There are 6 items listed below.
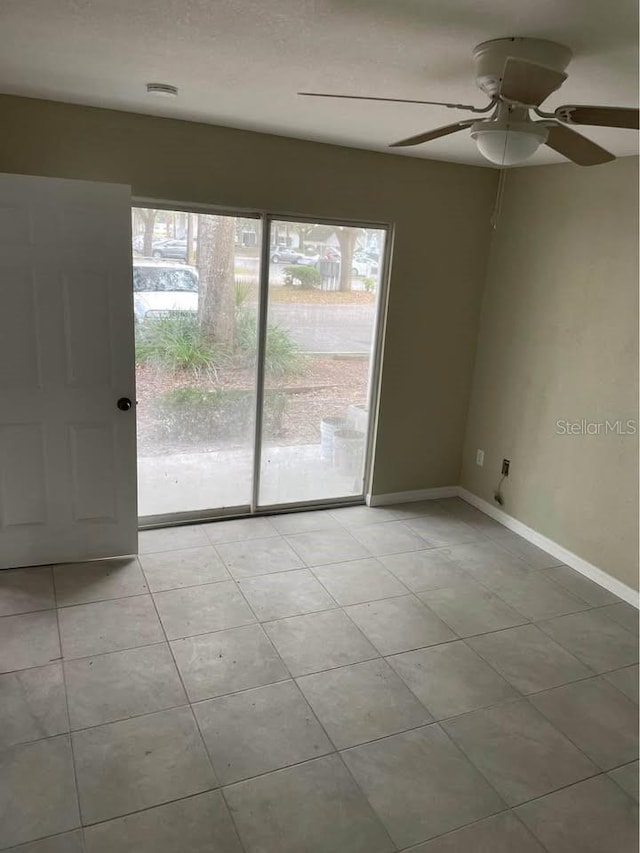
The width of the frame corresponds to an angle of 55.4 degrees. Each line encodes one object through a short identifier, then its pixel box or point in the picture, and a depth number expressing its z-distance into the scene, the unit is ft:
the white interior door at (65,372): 9.59
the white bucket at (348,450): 14.15
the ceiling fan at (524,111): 5.94
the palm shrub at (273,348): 12.41
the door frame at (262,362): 11.68
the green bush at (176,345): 11.73
